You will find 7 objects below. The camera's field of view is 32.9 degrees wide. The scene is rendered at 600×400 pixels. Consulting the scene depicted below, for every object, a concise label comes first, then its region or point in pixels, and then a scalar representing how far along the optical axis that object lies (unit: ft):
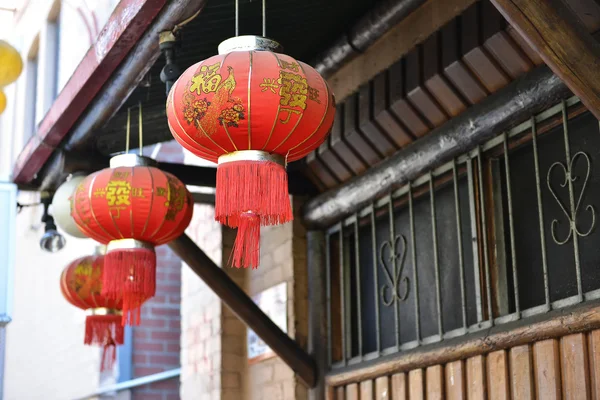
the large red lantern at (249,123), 10.87
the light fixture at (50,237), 19.72
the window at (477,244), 13.33
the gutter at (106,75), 13.74
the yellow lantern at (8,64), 16.05
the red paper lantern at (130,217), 14.70
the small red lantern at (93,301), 17.92
